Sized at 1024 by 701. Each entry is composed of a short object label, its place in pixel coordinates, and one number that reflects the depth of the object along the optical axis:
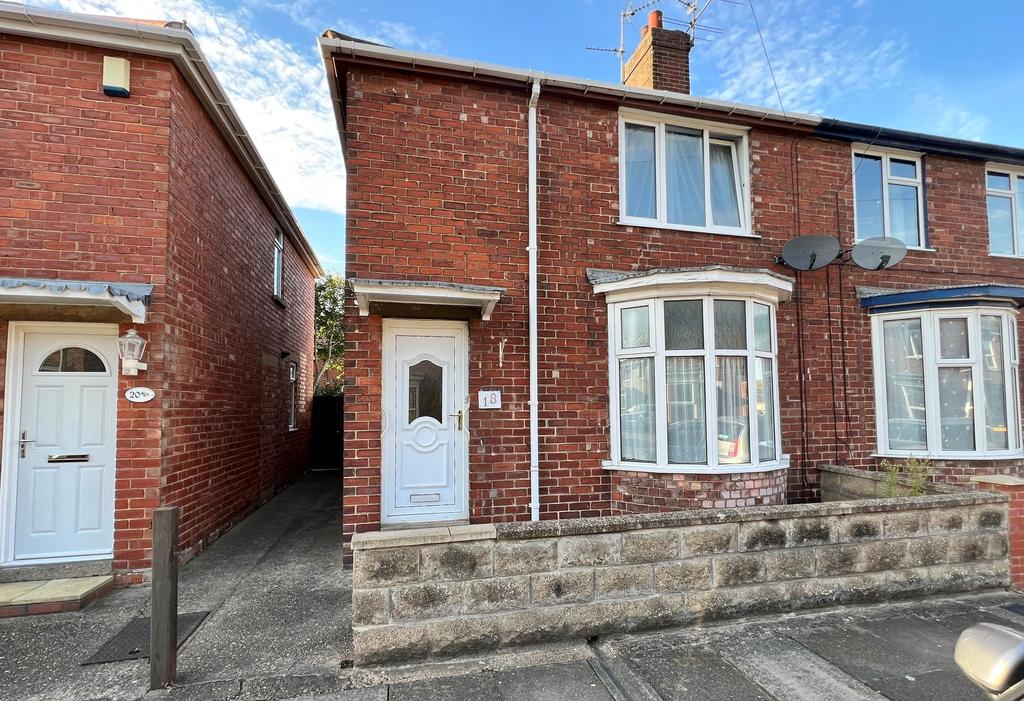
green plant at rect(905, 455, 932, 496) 4.88
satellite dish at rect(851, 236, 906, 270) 6.62
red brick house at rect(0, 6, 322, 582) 4.68
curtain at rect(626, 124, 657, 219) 6.40
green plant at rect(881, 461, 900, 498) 5.11
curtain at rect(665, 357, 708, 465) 5.55
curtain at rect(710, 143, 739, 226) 6.70
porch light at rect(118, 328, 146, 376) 4.69
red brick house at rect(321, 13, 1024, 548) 5.45
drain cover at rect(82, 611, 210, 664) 3.47
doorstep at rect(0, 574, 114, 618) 4.08
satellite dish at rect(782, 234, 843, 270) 6.43
